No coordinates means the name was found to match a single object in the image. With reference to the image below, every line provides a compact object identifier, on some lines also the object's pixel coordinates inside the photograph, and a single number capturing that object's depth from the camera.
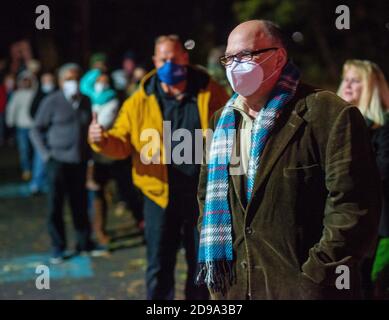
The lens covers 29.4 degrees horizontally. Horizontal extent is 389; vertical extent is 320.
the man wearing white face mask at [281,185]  3.33
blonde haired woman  5.54
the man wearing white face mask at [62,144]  8.28
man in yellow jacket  5.57
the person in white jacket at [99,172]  8.91
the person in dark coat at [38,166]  12.73
